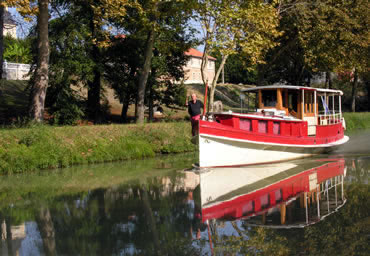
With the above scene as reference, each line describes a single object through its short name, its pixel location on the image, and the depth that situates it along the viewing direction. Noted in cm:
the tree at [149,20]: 2477
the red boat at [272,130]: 1712
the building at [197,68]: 8974
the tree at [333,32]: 3225
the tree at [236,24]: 2495
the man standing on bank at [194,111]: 1723
